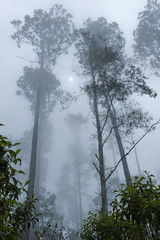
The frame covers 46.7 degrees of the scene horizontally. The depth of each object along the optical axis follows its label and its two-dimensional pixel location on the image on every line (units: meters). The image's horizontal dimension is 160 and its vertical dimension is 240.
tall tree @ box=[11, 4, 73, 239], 16.56
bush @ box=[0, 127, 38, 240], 1.67
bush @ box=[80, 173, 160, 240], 2.21
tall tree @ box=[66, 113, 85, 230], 33.59
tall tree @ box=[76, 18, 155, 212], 8.56
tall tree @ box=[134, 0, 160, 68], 16.55
